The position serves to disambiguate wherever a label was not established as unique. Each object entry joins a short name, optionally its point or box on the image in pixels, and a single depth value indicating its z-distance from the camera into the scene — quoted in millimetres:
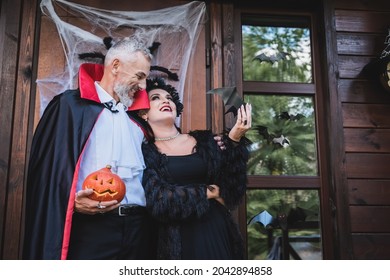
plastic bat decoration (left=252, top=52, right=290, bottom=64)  3416
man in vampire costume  2336
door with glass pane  3184
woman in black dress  2492
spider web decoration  3004
